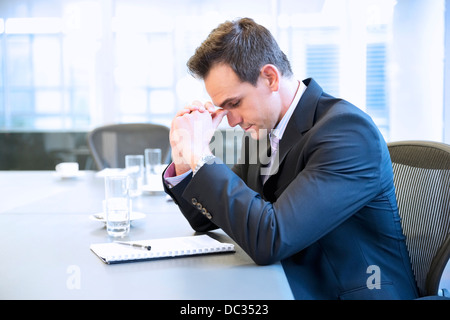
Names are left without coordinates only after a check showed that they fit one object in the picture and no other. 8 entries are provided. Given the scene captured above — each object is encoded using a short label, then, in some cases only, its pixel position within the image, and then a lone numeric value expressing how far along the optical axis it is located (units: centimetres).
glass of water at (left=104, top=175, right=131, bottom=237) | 142
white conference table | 95
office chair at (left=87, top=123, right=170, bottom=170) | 320
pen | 118
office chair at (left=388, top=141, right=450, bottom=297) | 138
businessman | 117
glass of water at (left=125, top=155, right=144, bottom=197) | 217
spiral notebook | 115
